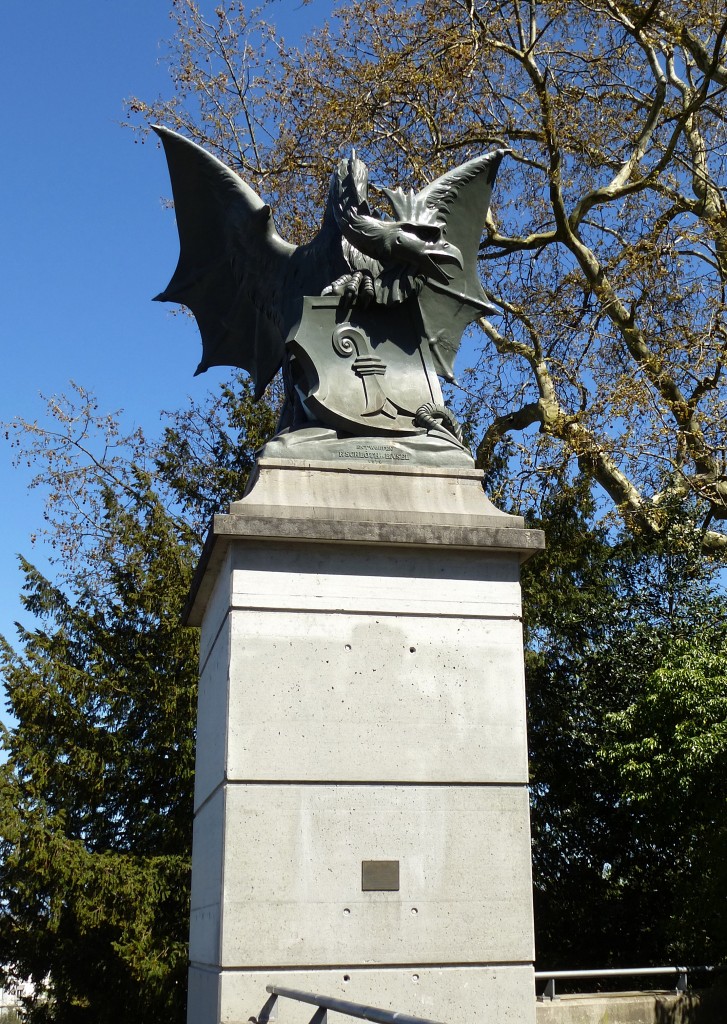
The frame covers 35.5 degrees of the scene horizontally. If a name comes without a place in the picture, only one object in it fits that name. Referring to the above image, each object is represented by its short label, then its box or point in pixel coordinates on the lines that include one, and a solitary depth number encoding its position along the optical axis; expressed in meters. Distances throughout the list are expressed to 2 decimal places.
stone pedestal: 5.04
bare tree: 16.25
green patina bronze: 6.34
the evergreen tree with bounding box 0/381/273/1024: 15.11
